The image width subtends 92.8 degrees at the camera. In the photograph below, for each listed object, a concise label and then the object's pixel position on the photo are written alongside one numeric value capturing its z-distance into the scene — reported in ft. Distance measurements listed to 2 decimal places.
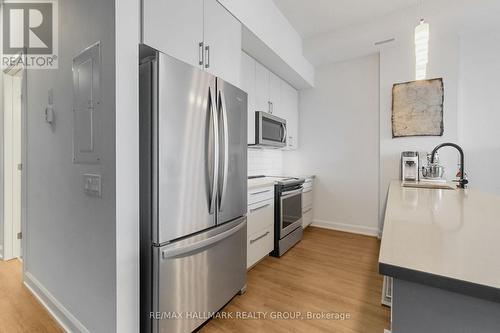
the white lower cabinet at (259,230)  7.51
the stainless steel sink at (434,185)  6.66
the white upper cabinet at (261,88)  9.70
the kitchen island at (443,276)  1.48
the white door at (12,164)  8.39
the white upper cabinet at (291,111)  12.11
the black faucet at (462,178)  6.18
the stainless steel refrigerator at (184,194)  4.24
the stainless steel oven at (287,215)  9.04
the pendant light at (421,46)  5.91
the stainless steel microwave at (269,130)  9.34
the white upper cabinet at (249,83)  8.90
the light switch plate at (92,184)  4.30
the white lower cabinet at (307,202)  11.84
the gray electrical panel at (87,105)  4.37
